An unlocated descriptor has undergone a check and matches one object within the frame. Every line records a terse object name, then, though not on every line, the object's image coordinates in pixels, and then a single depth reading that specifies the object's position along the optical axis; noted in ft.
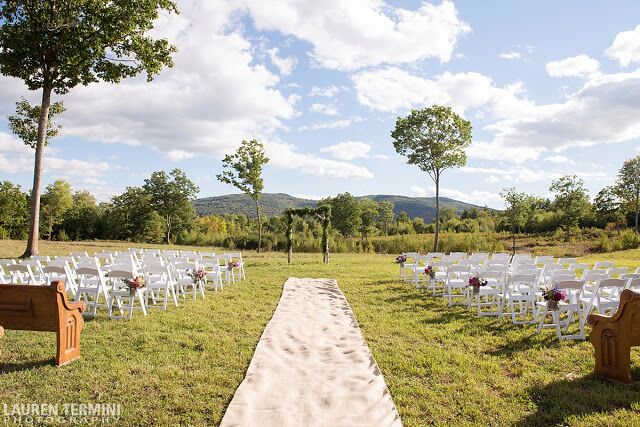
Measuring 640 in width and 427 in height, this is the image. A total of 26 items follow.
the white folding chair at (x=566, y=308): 19.74
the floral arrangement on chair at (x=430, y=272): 33.60
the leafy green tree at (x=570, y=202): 103.71
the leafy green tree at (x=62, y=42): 46.98
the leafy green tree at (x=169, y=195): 150.20
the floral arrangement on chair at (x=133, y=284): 23.00
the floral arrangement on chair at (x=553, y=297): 19.79
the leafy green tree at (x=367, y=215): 185.41
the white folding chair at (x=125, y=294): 22.52
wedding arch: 63.98
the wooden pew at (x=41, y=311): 15.57
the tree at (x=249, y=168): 84.07
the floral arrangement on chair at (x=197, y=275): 29.58
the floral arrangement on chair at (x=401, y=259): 42.01
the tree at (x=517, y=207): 92.22
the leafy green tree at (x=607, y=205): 118.73
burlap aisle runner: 11.76
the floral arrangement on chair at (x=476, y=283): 26.20
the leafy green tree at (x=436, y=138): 85.25
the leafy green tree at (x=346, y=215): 185.37
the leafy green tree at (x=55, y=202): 128.16
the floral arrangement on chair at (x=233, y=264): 39.82
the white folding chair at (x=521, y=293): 22.32
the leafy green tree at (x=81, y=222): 145.69
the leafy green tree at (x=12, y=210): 118.52
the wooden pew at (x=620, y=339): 14.14
